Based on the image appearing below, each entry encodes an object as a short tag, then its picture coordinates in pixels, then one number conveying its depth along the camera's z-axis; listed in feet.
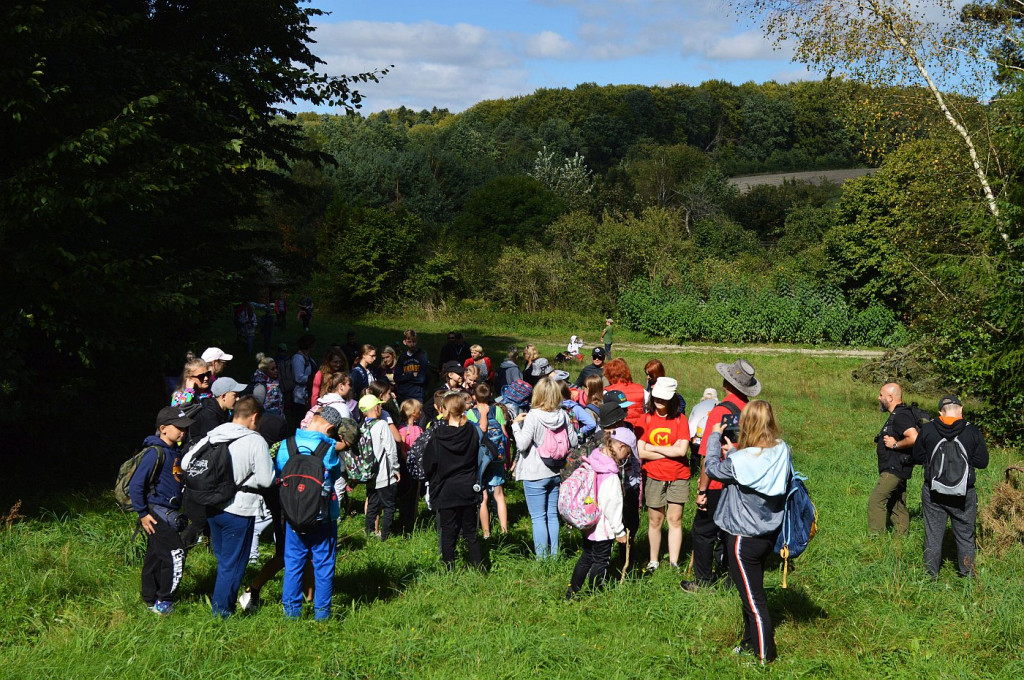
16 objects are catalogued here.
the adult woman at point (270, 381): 31.42
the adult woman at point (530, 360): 38.22
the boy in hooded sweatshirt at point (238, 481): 18.62
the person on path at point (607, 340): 81.18
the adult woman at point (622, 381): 29.24
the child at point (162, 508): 19.72
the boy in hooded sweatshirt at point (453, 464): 22.39
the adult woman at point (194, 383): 25.48
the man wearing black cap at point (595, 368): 31.55
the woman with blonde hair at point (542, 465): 23.99
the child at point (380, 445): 24.93
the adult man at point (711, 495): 21.79
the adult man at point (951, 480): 23.06
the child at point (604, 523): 20.12
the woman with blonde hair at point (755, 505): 17.42
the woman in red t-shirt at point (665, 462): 23.27
